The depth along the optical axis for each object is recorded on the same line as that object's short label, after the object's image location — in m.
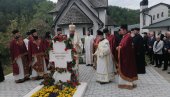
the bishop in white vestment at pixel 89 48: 7.09
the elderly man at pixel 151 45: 7.12
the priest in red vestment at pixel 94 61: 6.36
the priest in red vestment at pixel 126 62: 4.45
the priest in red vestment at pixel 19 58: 5.23
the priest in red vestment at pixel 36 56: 5.30
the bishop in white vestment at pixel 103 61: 4.77
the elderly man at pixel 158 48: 6.32
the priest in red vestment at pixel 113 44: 5.05
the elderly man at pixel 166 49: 5.94
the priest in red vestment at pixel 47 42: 5.25
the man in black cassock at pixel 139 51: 5.83
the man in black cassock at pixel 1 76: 5.37
